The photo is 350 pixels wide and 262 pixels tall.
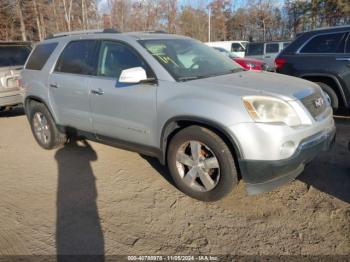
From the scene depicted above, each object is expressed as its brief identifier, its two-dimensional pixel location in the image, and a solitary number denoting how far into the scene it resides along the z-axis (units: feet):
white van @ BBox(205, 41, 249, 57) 77.58
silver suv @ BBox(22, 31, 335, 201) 10.41
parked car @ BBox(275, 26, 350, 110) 20.11
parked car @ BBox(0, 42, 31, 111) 25.54
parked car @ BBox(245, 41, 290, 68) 58.55
